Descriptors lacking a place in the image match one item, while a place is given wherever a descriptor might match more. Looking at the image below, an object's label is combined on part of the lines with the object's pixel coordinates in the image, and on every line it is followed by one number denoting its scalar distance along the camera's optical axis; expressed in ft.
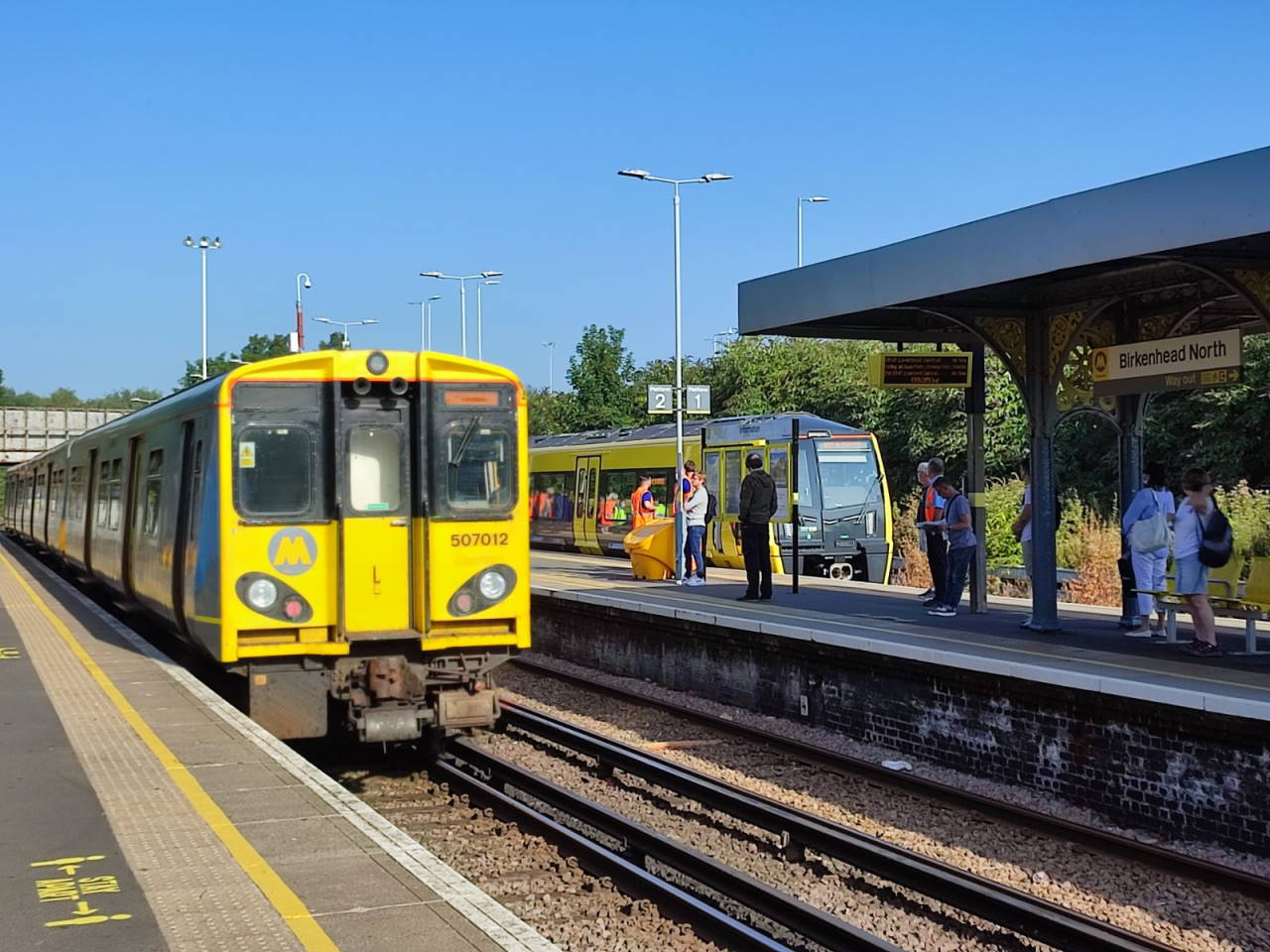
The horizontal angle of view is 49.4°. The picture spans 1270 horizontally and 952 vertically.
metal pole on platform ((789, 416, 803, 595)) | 55.98
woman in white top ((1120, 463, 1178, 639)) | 40.22
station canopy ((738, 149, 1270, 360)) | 31.19
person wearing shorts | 35.60
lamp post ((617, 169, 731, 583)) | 65.87
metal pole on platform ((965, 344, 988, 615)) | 48.11
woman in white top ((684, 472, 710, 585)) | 65.36
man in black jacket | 52.16
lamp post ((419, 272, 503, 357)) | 121.72
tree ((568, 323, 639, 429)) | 149.89
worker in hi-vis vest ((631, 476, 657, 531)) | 80.59
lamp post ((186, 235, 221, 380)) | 165.78
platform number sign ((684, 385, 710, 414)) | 71.77
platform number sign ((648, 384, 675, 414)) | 70.03
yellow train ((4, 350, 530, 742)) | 32.45
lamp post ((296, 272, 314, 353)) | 55.42
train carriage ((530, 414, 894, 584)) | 81.46
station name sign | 36.14
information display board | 48.42
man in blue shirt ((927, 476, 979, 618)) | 47.01
